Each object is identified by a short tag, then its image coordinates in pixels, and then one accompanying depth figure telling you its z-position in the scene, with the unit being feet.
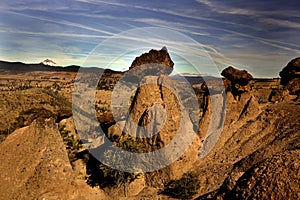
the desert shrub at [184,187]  35.40
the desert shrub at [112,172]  36.17
